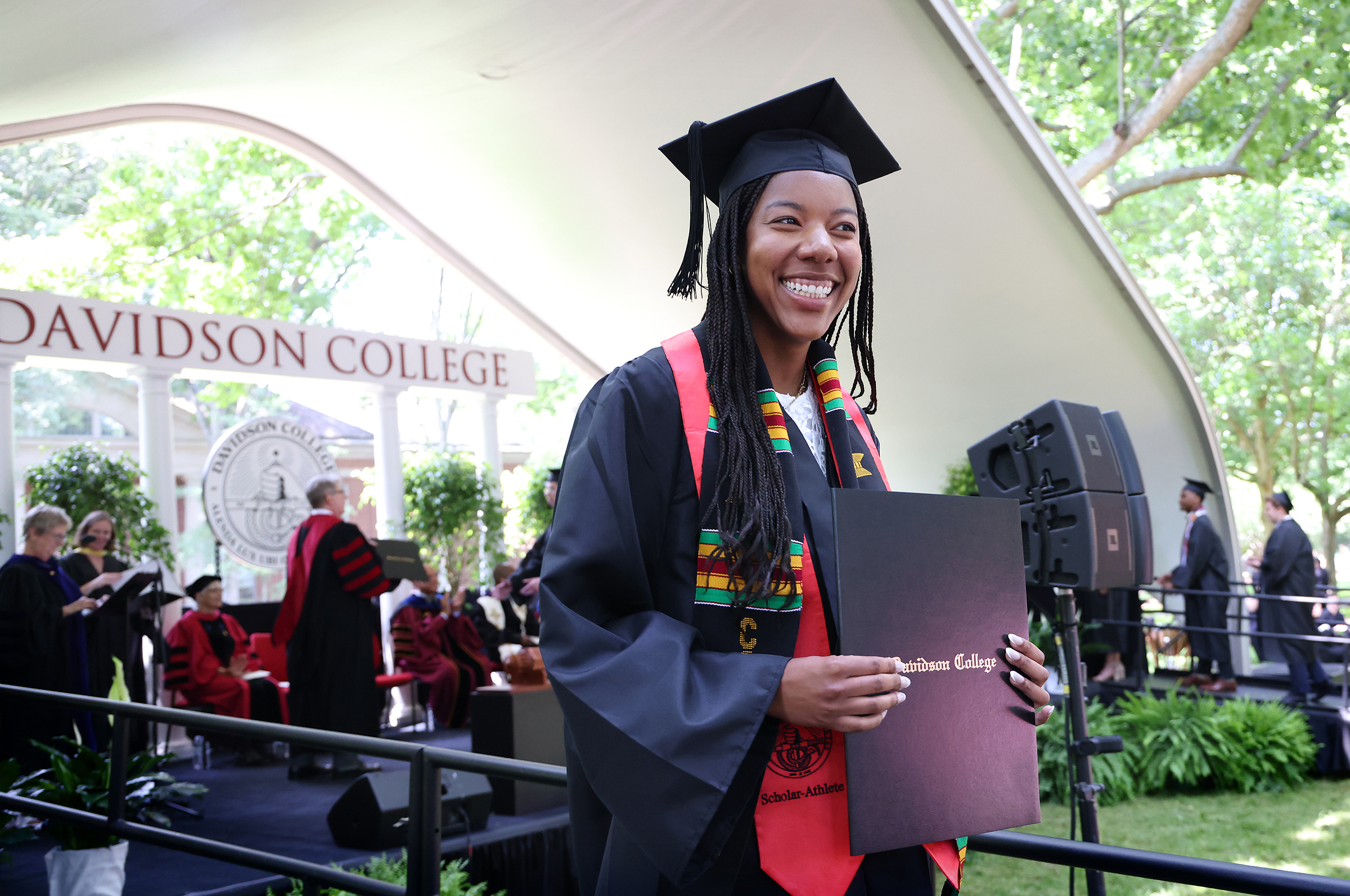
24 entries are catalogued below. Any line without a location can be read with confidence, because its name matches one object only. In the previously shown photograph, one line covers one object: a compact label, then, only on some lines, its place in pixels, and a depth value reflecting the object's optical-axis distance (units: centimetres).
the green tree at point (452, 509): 1022
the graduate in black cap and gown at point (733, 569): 108
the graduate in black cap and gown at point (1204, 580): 926
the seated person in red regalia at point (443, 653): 876
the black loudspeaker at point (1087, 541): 412
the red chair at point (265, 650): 857
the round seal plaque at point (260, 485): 815
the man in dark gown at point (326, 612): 643
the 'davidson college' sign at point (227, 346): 754
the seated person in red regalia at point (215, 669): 730
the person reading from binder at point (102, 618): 647
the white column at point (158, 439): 815
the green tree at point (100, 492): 749
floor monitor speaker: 471
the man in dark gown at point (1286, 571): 880
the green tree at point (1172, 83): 1194
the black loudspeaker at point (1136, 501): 525
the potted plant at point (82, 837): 365
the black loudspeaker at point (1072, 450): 418
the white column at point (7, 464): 717
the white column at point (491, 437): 1088
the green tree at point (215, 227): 1491
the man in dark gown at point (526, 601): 745
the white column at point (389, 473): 993
